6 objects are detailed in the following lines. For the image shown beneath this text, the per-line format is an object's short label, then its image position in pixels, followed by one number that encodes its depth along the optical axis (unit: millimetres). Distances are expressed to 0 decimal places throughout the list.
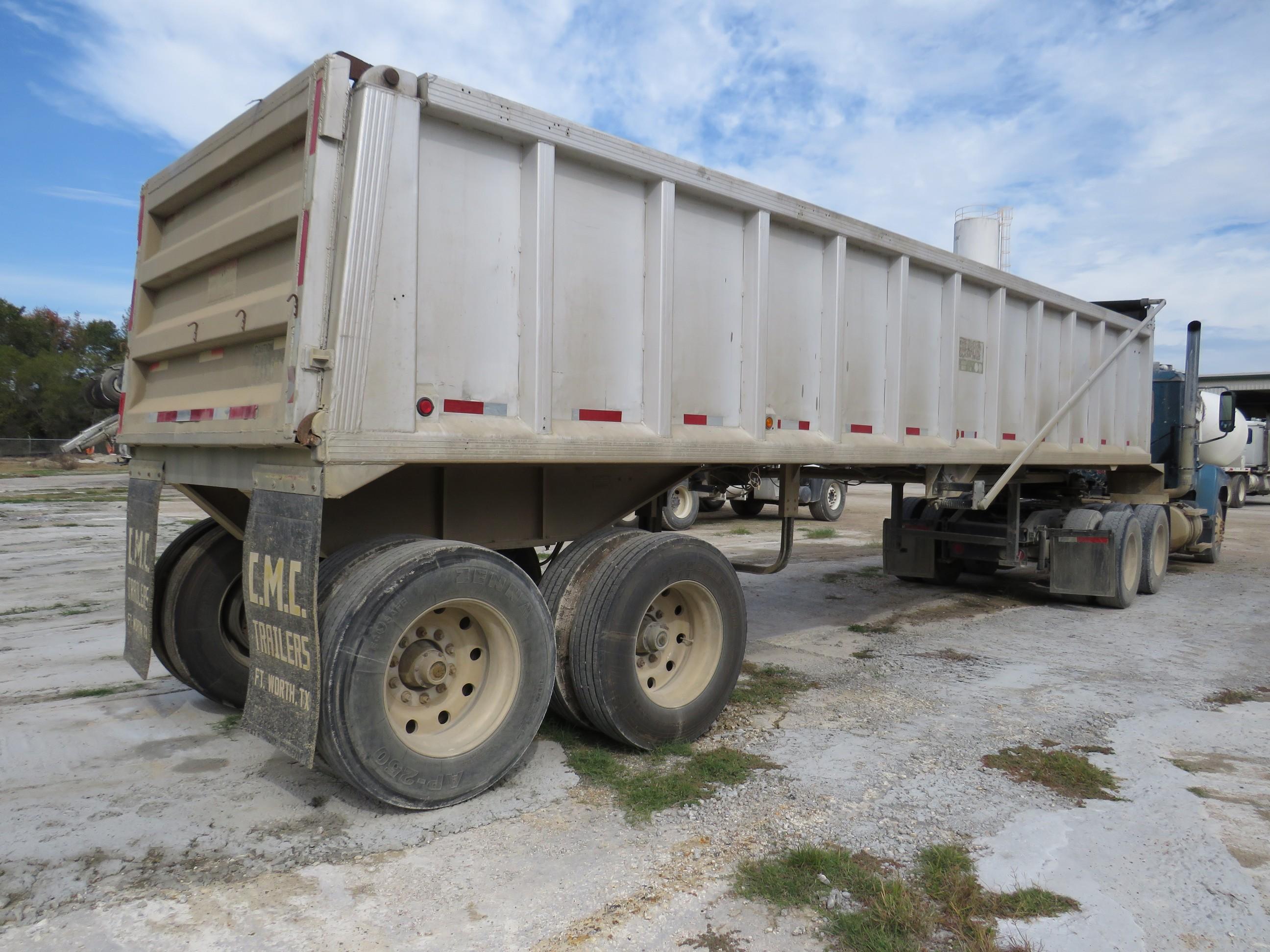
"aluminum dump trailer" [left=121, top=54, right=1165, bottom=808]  3455
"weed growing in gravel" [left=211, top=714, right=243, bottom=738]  4738
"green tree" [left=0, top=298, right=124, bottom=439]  49812
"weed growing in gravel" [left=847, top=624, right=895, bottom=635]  7770
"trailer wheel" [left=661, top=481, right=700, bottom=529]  16250
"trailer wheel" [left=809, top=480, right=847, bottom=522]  19297
